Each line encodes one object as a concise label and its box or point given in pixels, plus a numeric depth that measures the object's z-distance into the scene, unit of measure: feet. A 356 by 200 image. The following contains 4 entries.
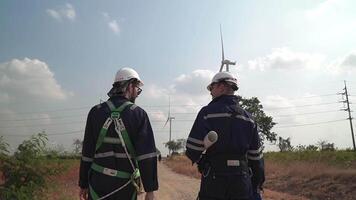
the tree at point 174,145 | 388.16
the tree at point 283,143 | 288.30
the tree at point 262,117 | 274.36
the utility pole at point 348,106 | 199.01
